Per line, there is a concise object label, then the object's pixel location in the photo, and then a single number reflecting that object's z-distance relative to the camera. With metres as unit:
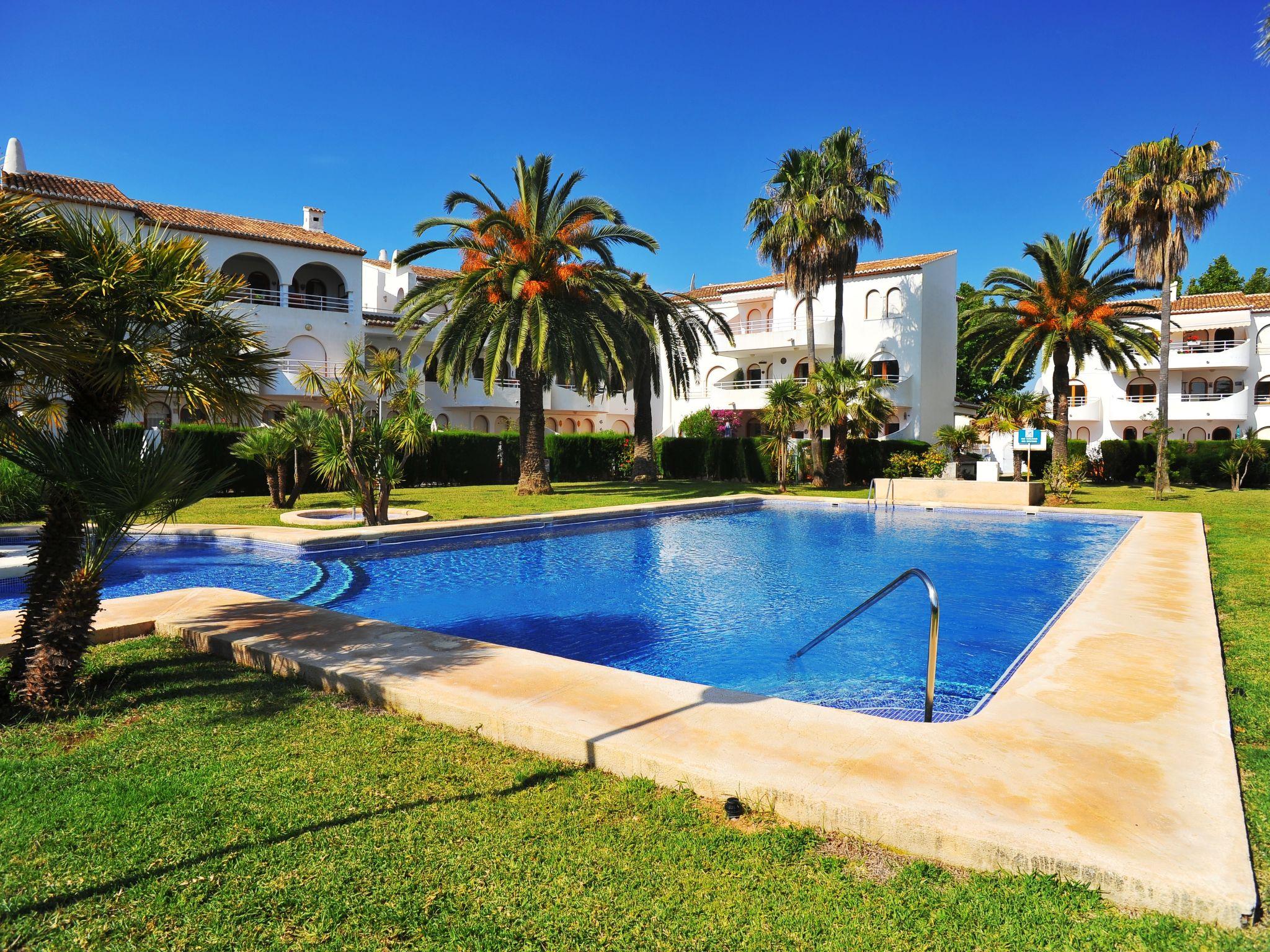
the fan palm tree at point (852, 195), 29.25
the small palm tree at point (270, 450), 18.66
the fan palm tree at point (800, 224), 29.38
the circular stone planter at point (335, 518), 16.11
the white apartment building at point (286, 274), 31.88
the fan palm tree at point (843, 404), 28.12
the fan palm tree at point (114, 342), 4.86
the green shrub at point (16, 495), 15.44
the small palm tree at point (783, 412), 27.56
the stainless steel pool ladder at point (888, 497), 23.90
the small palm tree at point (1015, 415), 26.78
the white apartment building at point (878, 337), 36.78
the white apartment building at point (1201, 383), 41.84
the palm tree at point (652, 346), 25.45
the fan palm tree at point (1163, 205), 26.23
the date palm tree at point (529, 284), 21.95
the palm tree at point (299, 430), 18.12
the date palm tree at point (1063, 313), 29.58
